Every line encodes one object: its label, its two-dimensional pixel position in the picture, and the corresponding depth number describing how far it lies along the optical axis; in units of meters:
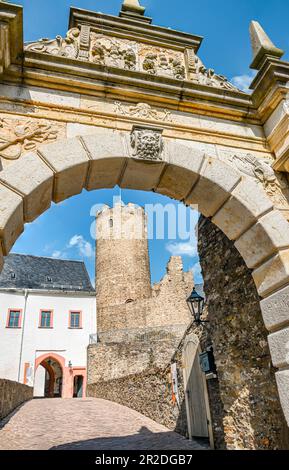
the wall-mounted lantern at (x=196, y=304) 6.40
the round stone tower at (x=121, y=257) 25.00
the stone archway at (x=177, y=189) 2.98
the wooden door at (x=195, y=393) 6.73
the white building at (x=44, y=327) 18.69
